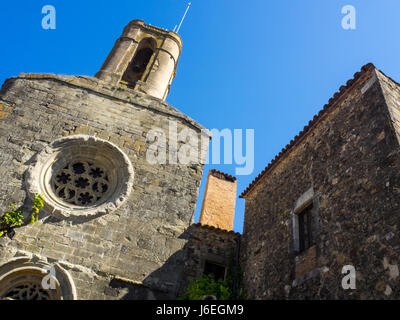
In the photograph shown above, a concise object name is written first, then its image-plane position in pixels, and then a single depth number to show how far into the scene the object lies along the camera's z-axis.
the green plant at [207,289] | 6.41
